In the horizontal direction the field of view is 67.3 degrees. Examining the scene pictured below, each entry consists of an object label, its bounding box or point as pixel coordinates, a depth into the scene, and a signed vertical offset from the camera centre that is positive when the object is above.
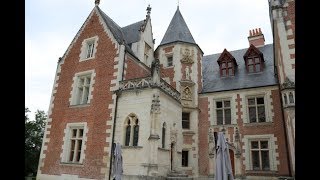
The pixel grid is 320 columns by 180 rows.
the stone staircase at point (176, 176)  13.02 -1.18
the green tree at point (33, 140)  29.39 +1.15
